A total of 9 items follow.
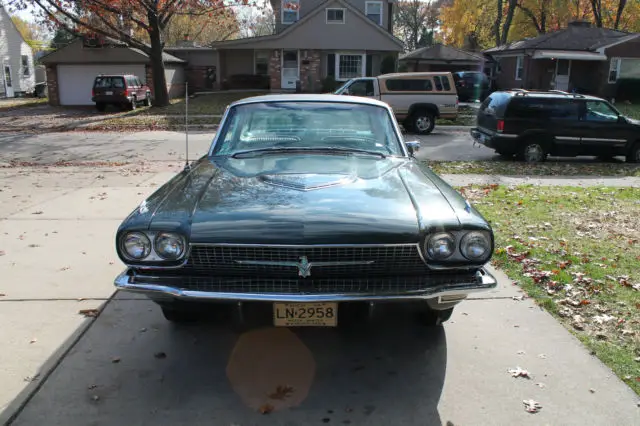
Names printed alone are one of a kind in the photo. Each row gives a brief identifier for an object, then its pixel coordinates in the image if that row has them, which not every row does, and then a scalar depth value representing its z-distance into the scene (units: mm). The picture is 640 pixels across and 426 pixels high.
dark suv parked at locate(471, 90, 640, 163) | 12820
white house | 36219
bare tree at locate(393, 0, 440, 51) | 59531
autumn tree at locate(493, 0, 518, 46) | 40219
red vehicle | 25969
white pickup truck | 18547
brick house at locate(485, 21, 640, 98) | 31250
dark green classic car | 3164
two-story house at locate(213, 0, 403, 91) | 30594
